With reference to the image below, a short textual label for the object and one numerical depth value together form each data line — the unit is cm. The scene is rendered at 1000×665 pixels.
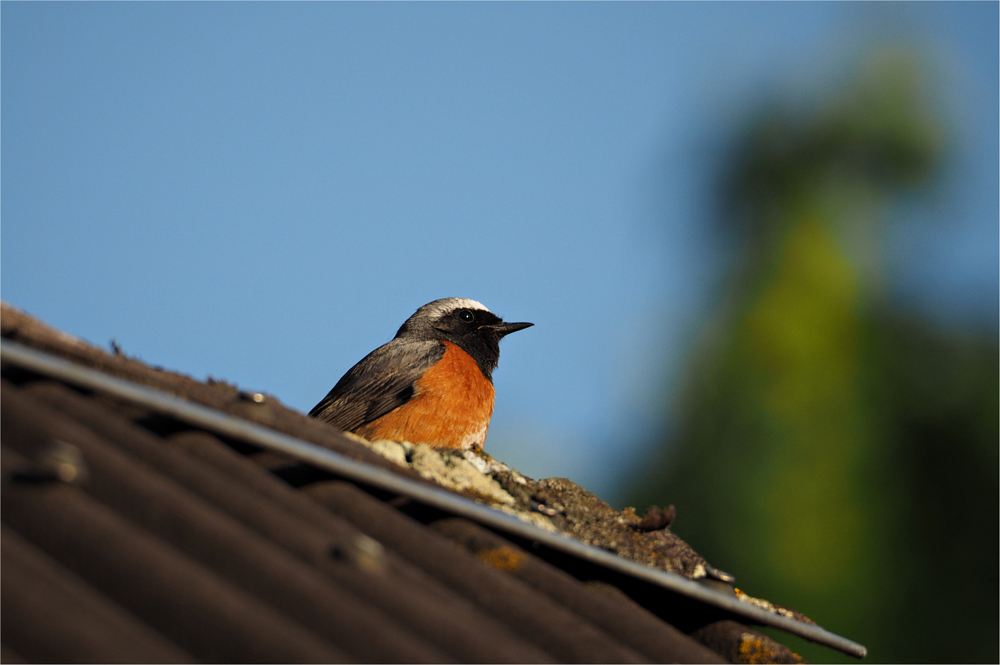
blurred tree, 2356
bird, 1210
